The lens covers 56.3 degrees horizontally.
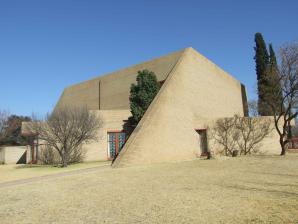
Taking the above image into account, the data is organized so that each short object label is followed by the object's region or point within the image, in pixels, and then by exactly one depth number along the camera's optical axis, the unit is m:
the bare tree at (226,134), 24.73
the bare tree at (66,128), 20.02
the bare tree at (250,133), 24.77
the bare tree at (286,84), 21.16
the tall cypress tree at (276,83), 22.41
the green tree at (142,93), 23.45
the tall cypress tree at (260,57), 32.80
